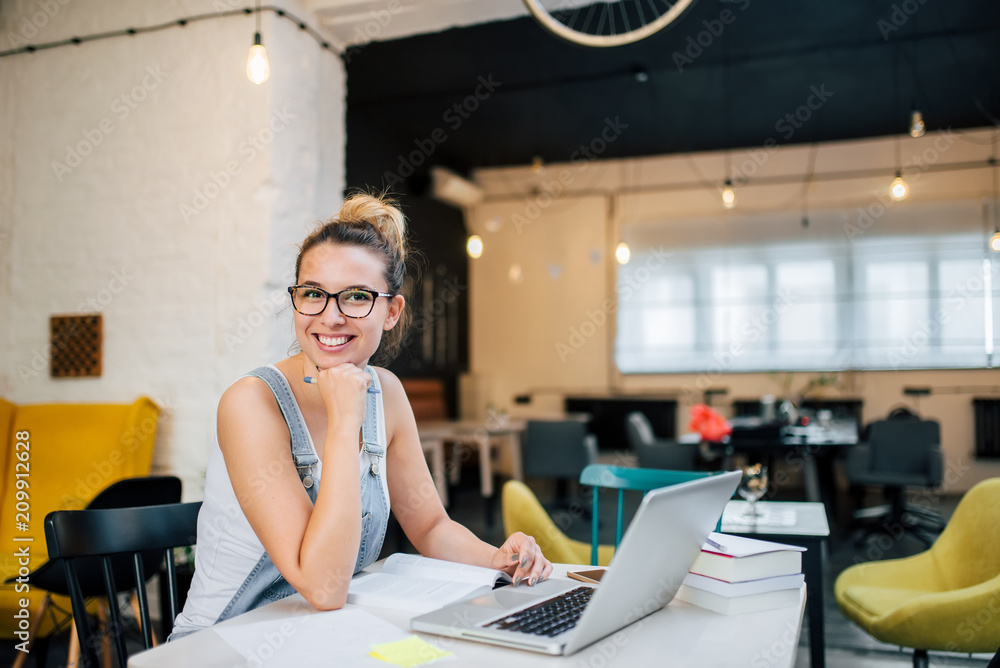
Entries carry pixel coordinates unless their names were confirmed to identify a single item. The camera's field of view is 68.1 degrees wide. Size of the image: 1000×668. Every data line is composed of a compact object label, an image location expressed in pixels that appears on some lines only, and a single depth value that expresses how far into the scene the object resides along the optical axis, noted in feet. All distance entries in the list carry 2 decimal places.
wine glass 8.86
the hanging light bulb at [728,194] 20.16
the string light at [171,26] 11.98
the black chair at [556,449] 19.86
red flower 14.47
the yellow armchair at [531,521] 8.05
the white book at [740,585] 4.25
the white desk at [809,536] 7.71
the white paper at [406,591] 4.34
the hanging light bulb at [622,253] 24.74
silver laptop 3.32
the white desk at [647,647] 3.48
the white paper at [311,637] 3.53
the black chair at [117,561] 8.70
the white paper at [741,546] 4.41
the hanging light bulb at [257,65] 10.10
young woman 4.44
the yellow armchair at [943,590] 6.98
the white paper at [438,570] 4.83
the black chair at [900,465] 18.04
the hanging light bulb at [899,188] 20.59
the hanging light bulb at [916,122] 16.97
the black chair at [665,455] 18.07
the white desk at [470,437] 18.78
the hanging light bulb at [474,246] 23.84
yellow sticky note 3.47
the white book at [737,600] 4.25
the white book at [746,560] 4.29
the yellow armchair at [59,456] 10.96
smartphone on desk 4.86
